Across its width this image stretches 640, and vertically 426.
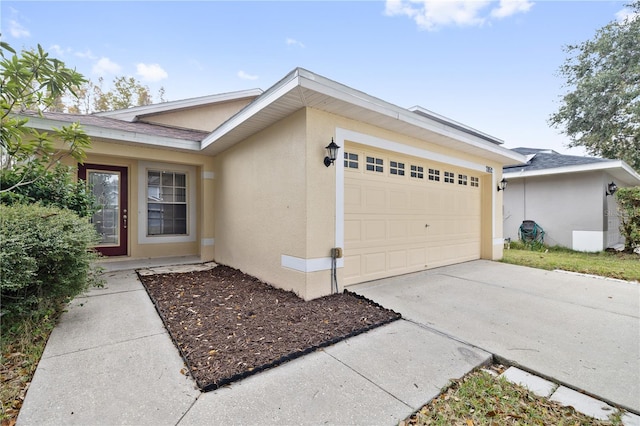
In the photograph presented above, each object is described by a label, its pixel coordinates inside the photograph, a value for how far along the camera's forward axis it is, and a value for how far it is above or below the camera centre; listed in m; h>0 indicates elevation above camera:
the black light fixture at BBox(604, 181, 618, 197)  8.96 +0.76
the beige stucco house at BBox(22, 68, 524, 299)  3.93 +0.52
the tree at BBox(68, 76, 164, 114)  17.91 +7.90
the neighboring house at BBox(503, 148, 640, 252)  8.69 +0.47
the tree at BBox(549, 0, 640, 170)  12.36 +5.69
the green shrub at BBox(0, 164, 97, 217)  3.78 +0.35
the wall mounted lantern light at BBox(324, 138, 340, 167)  3.87 +0.85
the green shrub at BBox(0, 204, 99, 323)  2.45 -0.44
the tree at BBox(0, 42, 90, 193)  2.72 +1.35
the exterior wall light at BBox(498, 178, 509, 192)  7.38 +0.74
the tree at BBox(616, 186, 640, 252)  7.79 -0.06
